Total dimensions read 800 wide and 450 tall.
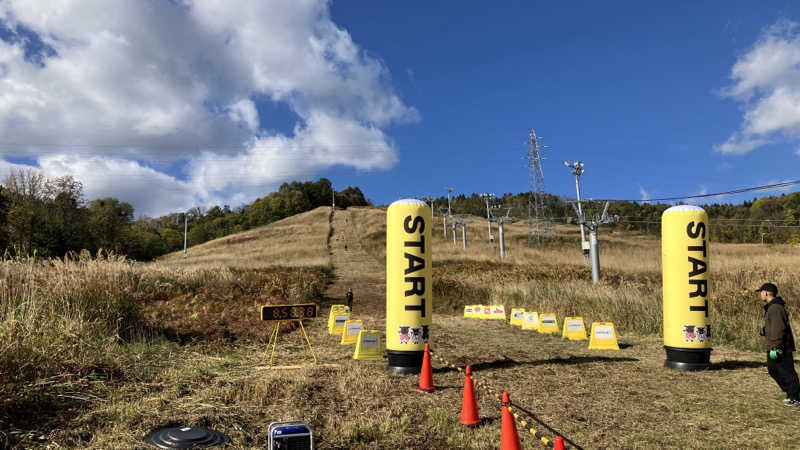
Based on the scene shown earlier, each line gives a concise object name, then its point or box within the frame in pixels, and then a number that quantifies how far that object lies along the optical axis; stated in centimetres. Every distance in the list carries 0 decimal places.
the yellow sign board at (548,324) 1592
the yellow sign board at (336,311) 1538
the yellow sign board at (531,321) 1681
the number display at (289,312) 977
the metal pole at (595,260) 2812
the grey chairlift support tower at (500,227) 4921
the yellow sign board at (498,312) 1952
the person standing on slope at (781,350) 768
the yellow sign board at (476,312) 2017
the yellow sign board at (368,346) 1116
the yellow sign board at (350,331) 1319
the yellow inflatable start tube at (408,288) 976
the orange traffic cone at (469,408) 668
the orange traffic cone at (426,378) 847
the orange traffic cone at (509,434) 513
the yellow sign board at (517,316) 1781
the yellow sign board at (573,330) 1473
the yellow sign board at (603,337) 1298
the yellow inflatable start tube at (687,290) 1028
